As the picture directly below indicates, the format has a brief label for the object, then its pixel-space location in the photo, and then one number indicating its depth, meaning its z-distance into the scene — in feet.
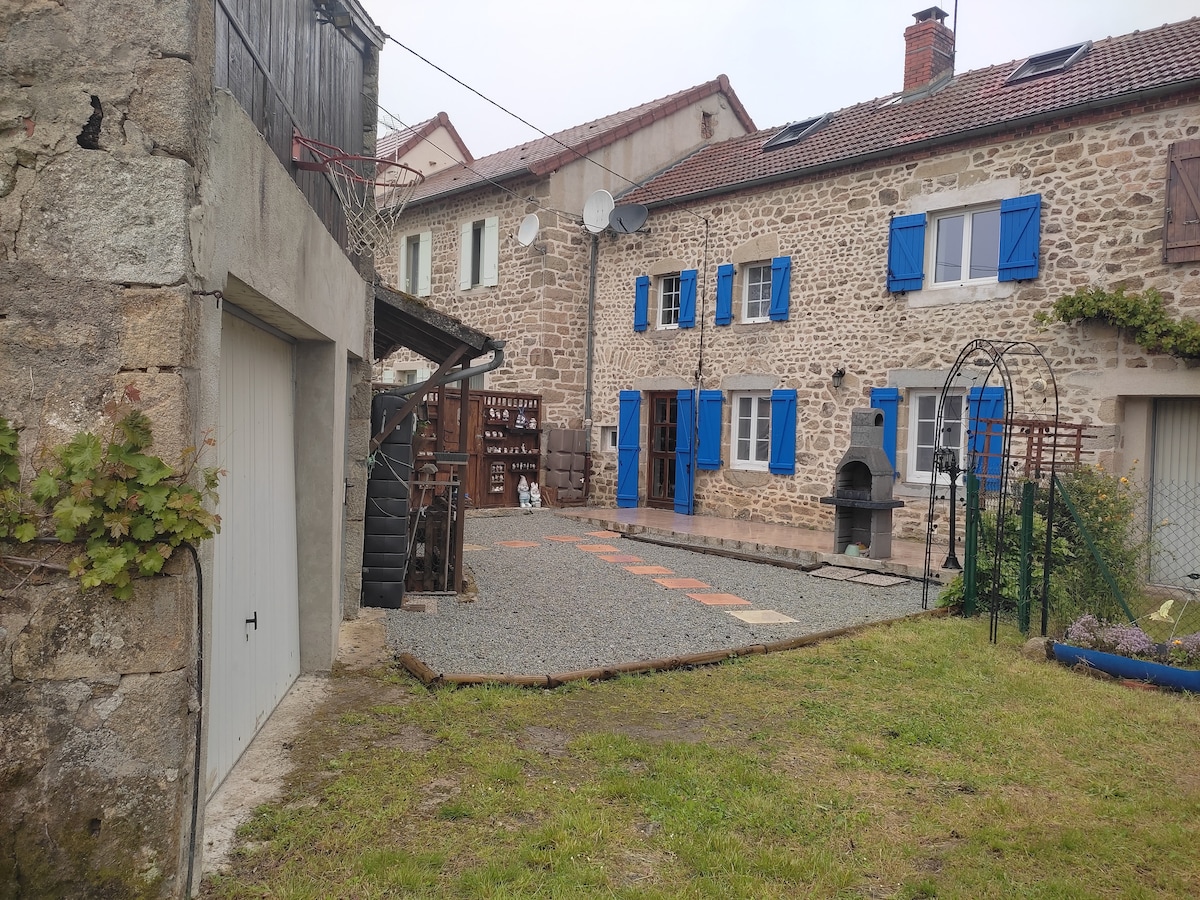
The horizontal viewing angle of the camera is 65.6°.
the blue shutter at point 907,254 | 38.11
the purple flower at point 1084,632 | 20.35
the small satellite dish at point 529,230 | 51.63
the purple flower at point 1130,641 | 19.45
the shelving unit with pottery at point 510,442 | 49.88
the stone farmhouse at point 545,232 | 52.31
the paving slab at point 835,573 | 31.55
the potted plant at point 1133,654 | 18.38
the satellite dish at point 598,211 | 50.52
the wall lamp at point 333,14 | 17.03
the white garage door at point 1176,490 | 31.27
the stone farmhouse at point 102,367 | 8.41
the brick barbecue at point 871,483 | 32.55
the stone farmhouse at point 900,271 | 32.17
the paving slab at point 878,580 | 30.37
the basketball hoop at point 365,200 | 17.51
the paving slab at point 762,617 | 24.64
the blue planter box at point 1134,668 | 18.15
